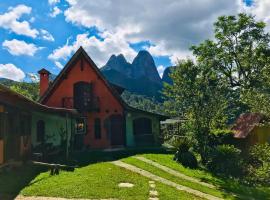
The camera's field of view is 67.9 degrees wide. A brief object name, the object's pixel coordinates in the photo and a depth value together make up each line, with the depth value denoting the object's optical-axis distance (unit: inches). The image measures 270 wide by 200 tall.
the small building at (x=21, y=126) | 378.7
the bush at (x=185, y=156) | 543.3
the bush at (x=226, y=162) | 541.3
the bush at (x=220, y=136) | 670.6
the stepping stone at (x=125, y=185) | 343.5
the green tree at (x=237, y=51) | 1007.8
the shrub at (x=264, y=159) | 352.6
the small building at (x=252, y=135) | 690.4
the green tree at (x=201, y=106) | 597.1
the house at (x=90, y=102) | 732.5
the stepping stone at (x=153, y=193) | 318.6
